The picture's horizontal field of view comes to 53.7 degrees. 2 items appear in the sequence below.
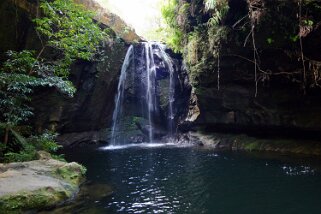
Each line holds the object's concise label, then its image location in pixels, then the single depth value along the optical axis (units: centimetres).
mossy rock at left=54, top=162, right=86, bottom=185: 948
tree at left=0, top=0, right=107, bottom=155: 1109
